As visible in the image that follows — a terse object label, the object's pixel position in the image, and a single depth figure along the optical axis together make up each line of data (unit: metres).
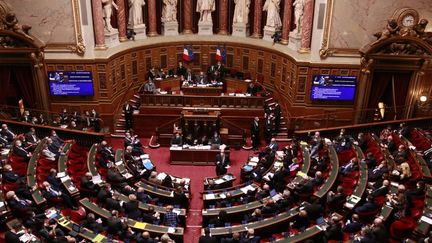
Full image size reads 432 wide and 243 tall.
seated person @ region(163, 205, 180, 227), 11.71
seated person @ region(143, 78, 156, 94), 19.17
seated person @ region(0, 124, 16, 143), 15.42
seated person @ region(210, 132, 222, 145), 16.88
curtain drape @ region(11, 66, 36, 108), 18.20
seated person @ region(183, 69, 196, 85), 20.33
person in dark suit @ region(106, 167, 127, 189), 13.42
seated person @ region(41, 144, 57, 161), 14.37
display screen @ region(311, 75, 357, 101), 17.97
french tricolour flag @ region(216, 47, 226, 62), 21.50
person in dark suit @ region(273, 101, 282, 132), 18.52
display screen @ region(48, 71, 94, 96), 18.08
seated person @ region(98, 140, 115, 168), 14.73
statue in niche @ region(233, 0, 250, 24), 21.96
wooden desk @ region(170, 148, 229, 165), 16.48
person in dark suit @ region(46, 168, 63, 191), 12.58
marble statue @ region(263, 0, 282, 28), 20.78
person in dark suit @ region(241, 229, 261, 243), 10.59
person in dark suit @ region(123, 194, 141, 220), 11.62
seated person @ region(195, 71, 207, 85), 20.30
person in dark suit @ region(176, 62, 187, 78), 21.31
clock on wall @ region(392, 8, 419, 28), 16.58
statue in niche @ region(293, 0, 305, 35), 19.08
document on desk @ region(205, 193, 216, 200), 12.95
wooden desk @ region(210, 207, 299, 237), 11.10
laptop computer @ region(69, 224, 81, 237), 10.54
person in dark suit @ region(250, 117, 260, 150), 17.50
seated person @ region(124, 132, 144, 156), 16.22
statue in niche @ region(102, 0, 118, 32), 19.18
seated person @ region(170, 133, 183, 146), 16.70
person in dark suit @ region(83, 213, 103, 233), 10.97
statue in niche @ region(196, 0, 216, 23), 22.22
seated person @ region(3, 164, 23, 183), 12.48
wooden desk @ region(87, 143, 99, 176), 13.82
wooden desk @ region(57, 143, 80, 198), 12.49
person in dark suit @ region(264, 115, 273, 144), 17.98
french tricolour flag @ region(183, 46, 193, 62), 21.55
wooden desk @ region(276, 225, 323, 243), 10.53
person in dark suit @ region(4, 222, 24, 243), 9.77
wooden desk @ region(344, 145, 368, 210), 11.73
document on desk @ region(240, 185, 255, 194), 13.24
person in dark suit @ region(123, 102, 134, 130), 18.72
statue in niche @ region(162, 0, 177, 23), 22.15
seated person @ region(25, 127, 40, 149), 15.34
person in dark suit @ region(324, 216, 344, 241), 10.62
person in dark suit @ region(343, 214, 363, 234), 10.81
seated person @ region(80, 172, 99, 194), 12.81
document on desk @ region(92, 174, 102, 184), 13.20
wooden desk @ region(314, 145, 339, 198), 12.39
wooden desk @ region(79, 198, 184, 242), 11.13
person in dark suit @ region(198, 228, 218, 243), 10.48
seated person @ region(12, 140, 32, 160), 14.19
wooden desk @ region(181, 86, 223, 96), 19.67
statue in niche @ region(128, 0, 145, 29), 21.06
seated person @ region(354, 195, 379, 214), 11.30
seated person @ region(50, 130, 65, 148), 15.44
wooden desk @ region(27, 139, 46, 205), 11.71
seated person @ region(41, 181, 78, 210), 11.91
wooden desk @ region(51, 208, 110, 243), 10.52
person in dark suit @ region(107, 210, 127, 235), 10.87
